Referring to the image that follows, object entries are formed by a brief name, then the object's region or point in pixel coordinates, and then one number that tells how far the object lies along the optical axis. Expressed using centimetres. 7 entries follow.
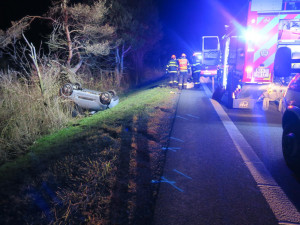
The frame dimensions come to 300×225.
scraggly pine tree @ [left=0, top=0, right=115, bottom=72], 895
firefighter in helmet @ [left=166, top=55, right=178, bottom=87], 1313
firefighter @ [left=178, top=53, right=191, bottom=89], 1323
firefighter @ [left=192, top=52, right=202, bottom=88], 1410
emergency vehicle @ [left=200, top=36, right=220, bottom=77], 1627
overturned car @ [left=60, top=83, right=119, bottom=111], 809
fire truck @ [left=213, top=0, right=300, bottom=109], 608
